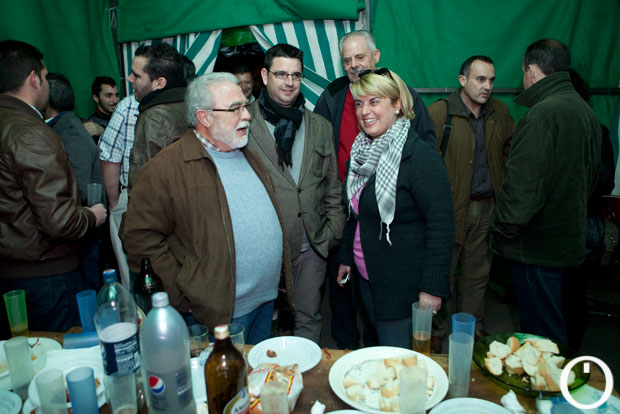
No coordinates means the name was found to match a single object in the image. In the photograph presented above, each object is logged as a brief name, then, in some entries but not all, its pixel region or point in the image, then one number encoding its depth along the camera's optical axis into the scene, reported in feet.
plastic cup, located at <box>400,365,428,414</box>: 3.52
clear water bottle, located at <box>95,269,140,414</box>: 3.79
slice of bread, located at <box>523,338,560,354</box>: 4.60
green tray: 4.09
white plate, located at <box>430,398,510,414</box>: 3.92
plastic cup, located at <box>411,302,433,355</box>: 4.79
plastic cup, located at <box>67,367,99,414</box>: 3.63
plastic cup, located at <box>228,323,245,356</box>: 4.39
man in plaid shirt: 9.19
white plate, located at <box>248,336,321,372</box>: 4.83
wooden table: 4.13
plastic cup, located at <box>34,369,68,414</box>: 3.65
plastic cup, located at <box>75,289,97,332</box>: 5.16
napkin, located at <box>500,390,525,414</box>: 3.93
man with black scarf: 8.17
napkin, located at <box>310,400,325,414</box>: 3.98
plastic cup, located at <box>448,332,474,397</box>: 4.17
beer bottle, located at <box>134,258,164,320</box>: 4.99
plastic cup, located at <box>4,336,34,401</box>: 4.22
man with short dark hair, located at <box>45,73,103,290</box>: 10.16
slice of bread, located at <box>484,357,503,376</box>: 4.39
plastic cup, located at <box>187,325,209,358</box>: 4.88
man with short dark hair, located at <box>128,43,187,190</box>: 7.79
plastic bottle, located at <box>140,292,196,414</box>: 3.47
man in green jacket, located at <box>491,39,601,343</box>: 7.42
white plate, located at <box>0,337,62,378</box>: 4.64
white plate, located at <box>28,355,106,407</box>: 4.65
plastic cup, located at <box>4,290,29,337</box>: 5.07
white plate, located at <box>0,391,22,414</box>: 4.03
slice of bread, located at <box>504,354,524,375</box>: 4.38
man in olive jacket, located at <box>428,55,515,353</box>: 10.84
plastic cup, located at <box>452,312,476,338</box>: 4.33
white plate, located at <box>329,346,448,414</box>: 4.08
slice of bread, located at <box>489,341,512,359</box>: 4.57
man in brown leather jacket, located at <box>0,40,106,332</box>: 6.51
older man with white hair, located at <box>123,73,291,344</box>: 6.12
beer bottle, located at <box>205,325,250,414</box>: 3.61
